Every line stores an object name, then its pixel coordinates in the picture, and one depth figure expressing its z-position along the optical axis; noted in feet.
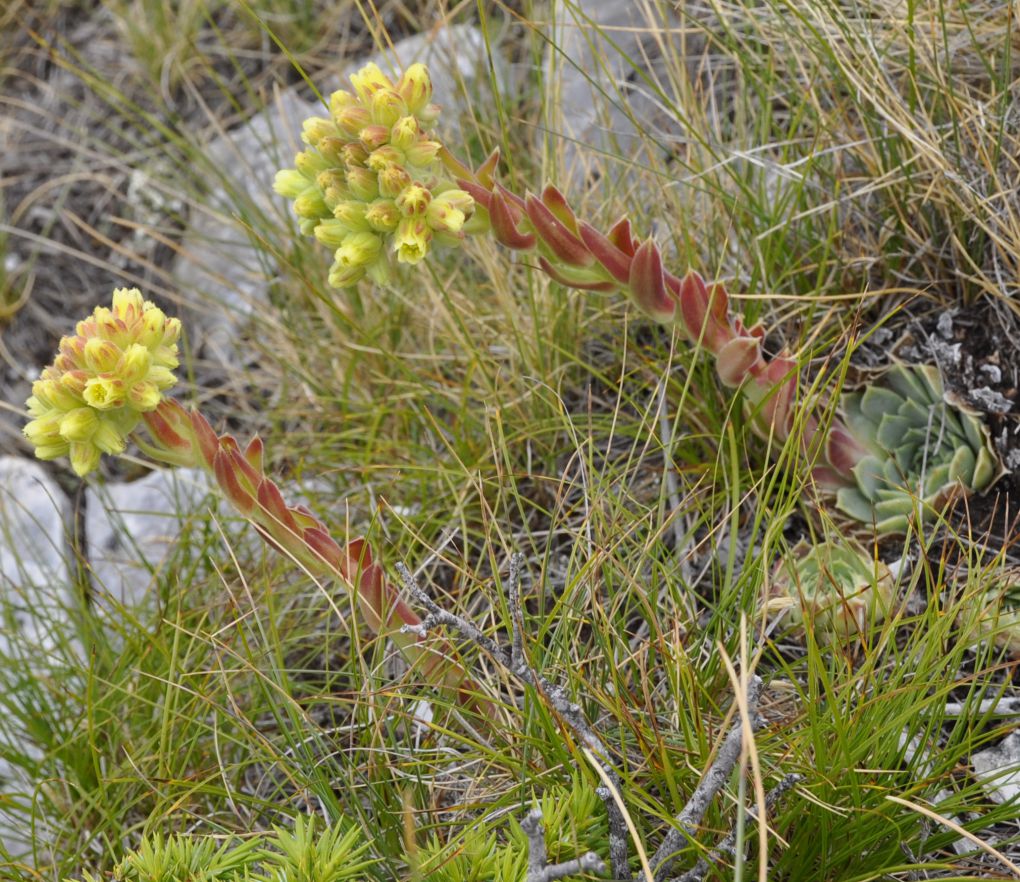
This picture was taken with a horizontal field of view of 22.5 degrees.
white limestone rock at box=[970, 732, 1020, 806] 2.29
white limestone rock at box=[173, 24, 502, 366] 3.10
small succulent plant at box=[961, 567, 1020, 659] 2.23
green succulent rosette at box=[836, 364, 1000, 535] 2.46
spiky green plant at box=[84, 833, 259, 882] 2.07
